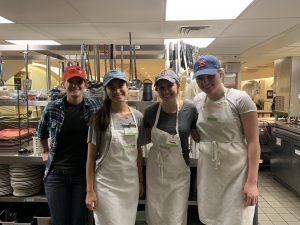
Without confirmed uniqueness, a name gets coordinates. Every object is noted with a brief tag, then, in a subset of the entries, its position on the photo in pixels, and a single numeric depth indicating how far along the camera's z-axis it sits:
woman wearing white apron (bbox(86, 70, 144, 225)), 1.56
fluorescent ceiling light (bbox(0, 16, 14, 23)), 3.12
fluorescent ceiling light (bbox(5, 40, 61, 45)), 4.51
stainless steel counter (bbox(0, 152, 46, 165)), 2.00
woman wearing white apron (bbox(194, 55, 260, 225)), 1.46
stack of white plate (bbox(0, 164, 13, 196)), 2.13
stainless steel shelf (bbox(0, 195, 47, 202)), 2.10
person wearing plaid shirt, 1.68
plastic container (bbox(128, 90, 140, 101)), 2.07
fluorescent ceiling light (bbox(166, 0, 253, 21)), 2.55
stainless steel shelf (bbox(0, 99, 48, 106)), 2.14
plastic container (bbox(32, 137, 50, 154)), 2.03
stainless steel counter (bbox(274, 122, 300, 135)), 3.77
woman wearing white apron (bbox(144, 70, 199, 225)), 1.61
